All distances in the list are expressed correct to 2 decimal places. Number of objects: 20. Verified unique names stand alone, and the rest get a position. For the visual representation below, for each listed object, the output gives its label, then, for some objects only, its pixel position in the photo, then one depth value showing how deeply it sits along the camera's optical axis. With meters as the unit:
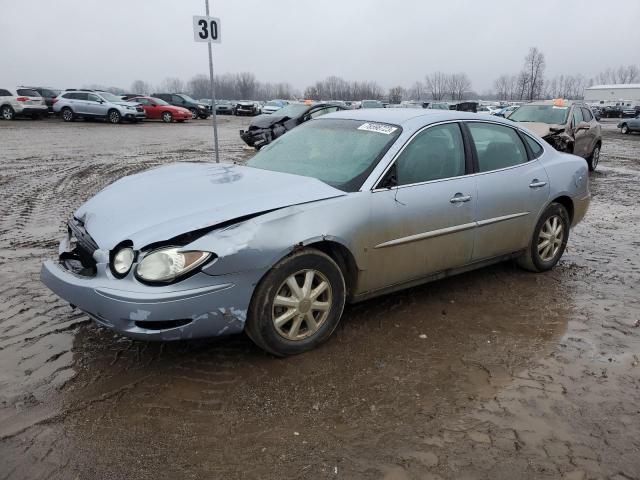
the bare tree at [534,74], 86.75
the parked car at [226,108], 49.59
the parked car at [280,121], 15.21
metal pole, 8.22
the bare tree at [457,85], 112.45
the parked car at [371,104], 32.47
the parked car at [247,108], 45.47
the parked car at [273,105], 36.88
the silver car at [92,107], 26.62
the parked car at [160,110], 30.42
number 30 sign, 8.23
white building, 76.88
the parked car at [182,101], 36.06
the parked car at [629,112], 51.88
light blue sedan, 2.95
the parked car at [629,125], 28.53
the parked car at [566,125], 11.69
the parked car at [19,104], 26.64
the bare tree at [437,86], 113.79
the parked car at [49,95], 29.44
